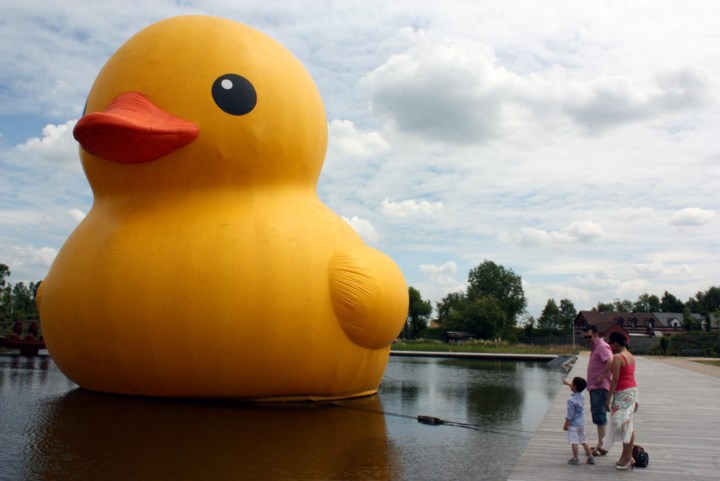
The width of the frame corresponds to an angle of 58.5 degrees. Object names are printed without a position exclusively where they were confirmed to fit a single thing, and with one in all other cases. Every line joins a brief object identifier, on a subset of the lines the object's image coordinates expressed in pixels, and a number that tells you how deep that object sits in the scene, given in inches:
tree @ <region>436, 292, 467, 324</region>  3196.1
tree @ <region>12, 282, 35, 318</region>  1726.1
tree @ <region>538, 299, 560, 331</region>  3742.6
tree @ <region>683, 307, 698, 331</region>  2459.4
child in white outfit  237.8
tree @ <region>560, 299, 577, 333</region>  4373.5
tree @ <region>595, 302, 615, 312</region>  4210.1
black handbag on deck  232.7
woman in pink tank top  229.8
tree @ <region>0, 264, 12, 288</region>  2017.7
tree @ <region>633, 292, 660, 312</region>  4468.5
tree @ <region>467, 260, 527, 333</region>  2822.3
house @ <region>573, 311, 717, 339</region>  2886.3
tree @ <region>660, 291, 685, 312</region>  3993.6
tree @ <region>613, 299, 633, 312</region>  4539.1
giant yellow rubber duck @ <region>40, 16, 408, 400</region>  346.3
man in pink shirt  249.3
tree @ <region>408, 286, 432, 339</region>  2471.7
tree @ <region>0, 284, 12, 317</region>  1607.8
